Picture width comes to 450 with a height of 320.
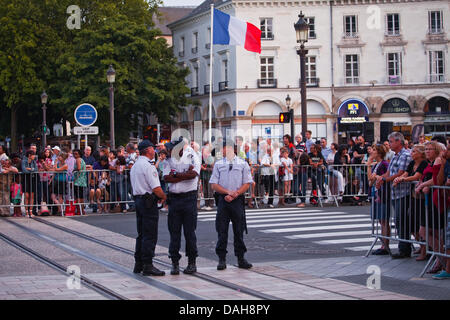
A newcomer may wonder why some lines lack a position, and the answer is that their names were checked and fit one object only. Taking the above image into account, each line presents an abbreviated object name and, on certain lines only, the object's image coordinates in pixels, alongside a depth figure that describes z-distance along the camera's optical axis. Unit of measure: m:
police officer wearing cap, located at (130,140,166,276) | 10.73
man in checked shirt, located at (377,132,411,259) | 11.88
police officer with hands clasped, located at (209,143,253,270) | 11.36
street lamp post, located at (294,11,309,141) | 25.44
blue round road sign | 25.08
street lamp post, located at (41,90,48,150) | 45.88
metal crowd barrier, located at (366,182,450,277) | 10.47
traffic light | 28.95
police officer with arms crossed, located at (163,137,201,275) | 10.92
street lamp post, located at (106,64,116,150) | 30.52
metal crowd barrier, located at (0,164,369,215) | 21.31
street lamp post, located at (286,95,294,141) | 28.89
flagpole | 28.22
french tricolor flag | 27.39
